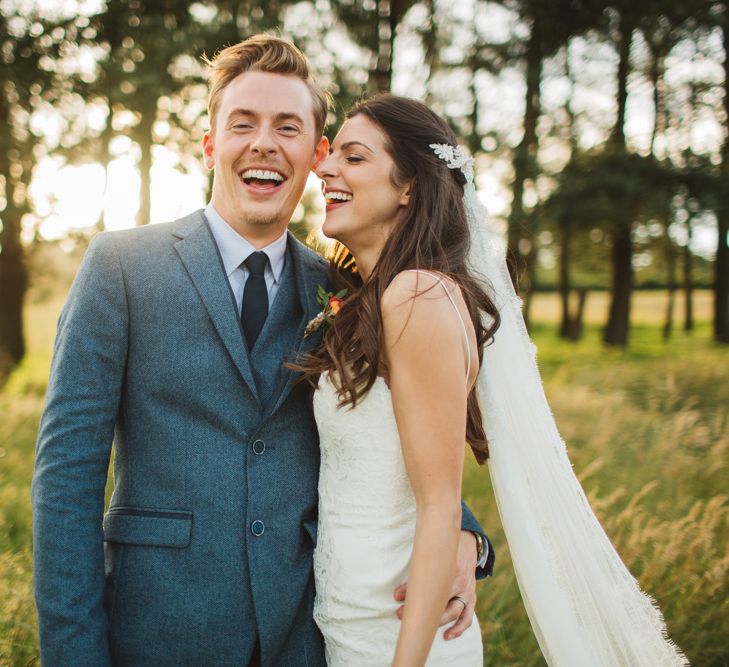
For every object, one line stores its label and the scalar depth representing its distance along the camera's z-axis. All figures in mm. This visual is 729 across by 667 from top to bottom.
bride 1930
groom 1885
